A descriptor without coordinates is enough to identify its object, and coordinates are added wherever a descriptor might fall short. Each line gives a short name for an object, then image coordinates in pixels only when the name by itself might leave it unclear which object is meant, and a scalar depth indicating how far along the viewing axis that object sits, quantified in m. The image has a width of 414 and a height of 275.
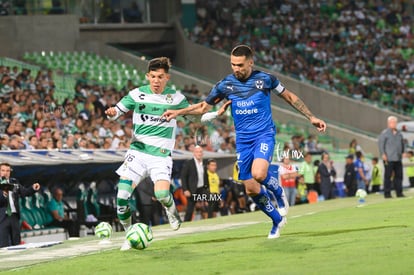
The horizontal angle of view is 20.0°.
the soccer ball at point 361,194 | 27.36
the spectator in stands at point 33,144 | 26.31
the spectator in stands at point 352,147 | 38.55
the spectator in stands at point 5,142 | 25.44
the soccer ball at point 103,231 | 17.94
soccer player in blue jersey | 15.20
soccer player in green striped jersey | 15.77
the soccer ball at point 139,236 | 15.00
